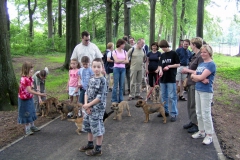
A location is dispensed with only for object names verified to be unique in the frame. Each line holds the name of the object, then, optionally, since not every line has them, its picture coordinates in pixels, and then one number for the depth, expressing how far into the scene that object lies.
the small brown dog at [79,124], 5.59
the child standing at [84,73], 6.14
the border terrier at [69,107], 6.57
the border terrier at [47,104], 6.87
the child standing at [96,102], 4.31
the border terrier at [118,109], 6.56
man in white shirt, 7.15
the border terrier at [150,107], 6.45
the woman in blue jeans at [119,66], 7.51
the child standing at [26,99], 5.27
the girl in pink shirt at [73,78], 6.88
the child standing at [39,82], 6.52
